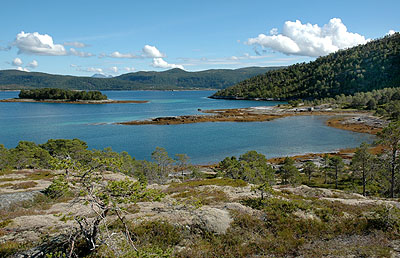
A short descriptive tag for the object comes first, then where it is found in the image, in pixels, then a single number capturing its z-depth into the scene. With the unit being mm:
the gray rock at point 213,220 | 16781
